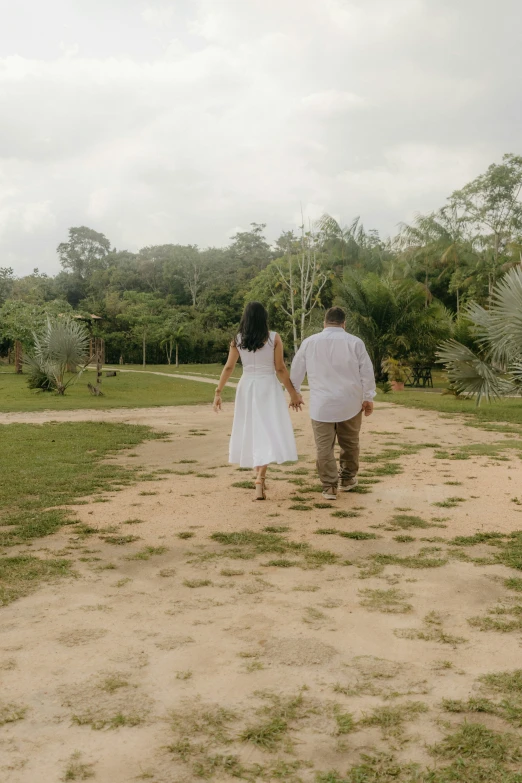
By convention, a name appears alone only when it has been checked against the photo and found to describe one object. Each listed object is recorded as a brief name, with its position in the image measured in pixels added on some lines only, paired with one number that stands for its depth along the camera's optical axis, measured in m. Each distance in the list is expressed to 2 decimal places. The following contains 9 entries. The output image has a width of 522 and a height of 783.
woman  6.49
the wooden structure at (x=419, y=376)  28.26
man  6.80
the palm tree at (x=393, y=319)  29.16
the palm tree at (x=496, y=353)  12.54
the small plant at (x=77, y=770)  2.29
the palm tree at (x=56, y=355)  22.72
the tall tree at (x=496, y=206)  39.62
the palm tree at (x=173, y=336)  44.03
